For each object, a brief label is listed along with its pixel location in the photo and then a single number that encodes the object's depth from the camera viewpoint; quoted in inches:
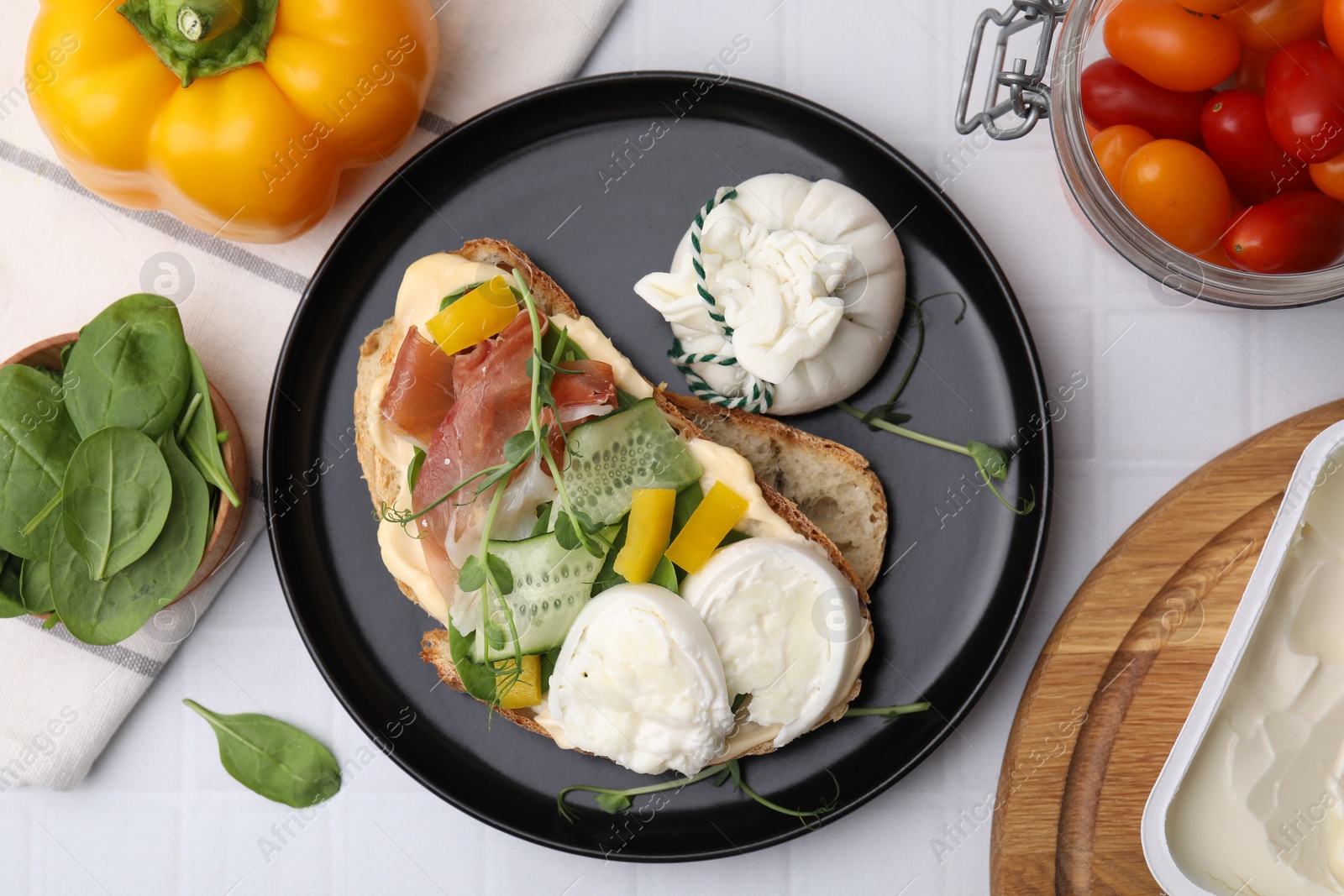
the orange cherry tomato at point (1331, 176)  28.6
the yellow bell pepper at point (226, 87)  30.3
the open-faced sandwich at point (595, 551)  29.9
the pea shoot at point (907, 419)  31.2
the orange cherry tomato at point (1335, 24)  27.9
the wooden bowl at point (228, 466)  31.3
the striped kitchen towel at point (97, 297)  32.4
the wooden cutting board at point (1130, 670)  30.6
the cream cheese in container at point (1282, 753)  29.5
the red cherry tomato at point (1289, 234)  29.1
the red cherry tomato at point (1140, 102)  29.5
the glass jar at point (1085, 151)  29.4
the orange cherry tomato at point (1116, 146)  29.6
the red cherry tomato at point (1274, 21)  28.6
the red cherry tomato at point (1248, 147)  29.1
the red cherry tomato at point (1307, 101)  28.2
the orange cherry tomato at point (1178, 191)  29.2
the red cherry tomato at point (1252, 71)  29.2
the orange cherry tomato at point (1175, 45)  28.8
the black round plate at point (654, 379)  31.3
